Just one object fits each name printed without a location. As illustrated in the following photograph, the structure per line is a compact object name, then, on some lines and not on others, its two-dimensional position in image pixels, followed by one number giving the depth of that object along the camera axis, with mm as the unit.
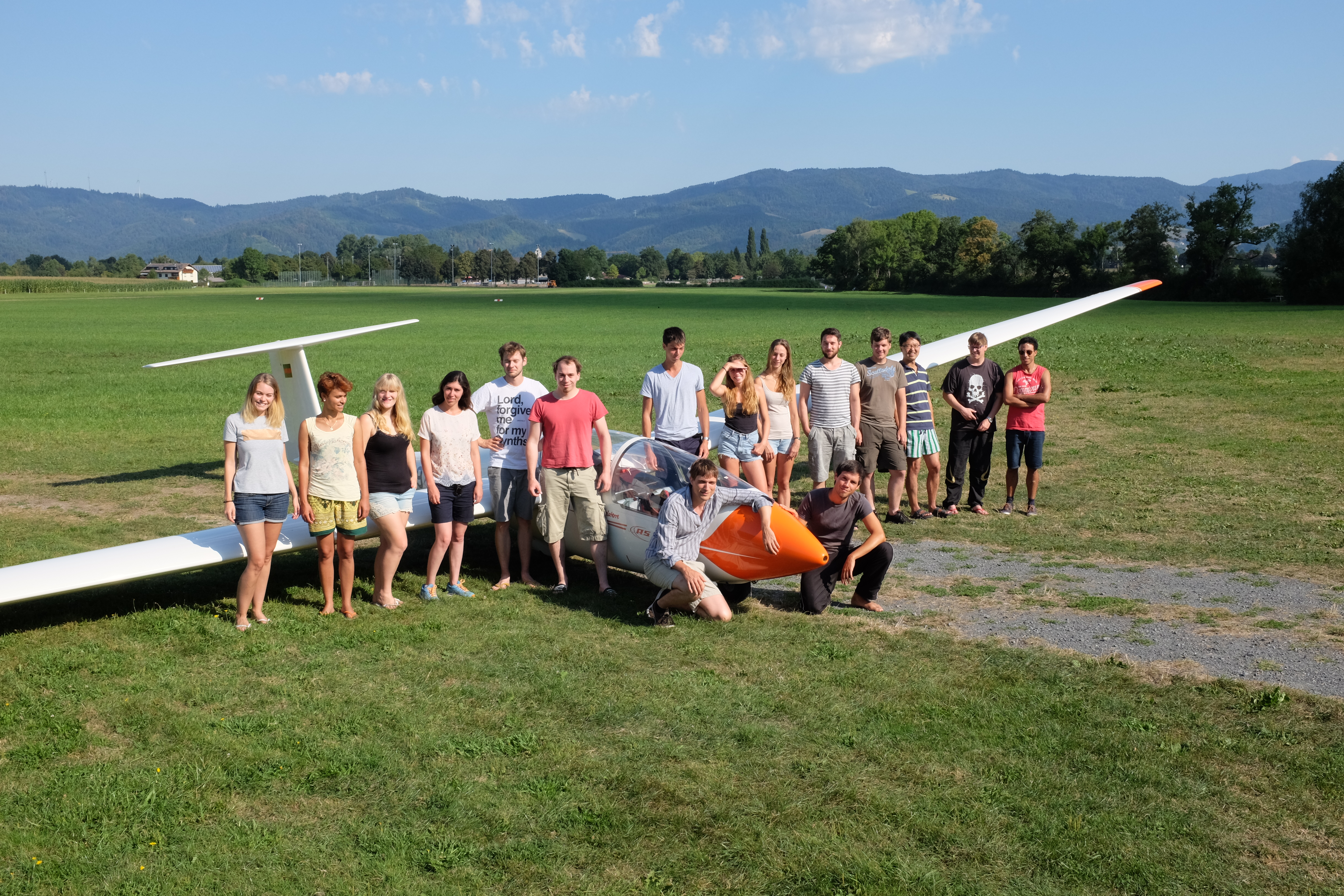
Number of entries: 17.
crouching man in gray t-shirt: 7961
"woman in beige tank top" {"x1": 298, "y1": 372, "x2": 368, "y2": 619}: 7648
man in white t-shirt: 8781
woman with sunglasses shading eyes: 9547
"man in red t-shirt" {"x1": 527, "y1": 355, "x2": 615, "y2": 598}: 8375
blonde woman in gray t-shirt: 7418
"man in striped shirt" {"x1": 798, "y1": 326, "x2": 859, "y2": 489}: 10148
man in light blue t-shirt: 9344
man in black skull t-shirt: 11352
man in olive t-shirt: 10641
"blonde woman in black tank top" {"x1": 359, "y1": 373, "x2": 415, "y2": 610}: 7848
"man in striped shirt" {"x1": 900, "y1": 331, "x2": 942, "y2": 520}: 11062
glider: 7492
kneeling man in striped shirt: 7570
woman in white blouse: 8203
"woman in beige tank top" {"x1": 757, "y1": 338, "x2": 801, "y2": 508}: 9977
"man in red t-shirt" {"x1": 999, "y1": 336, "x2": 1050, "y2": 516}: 11266
